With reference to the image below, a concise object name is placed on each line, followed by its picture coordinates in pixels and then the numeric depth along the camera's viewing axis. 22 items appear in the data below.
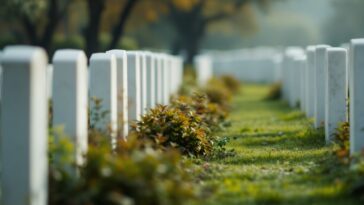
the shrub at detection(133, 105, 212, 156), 11.26
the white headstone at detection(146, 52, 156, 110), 14.89
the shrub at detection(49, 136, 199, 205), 7.54
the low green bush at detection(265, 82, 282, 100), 29.25
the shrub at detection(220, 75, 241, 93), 33.61
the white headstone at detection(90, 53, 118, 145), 9.68
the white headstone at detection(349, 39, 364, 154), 9.70
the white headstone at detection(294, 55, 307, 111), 18.70
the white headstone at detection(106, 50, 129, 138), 10.74
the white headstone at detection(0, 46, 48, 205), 7.34
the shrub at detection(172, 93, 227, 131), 15.47
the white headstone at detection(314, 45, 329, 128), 14.02
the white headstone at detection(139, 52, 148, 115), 13.45
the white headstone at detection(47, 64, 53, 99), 16.19
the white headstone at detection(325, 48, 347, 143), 12.02
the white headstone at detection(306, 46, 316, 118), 16.09
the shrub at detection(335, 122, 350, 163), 10.01
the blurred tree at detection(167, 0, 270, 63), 54.12
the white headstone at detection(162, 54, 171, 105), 18.71
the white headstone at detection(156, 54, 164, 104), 16.92
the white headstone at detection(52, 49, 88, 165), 8.40
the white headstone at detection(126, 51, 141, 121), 12.23
